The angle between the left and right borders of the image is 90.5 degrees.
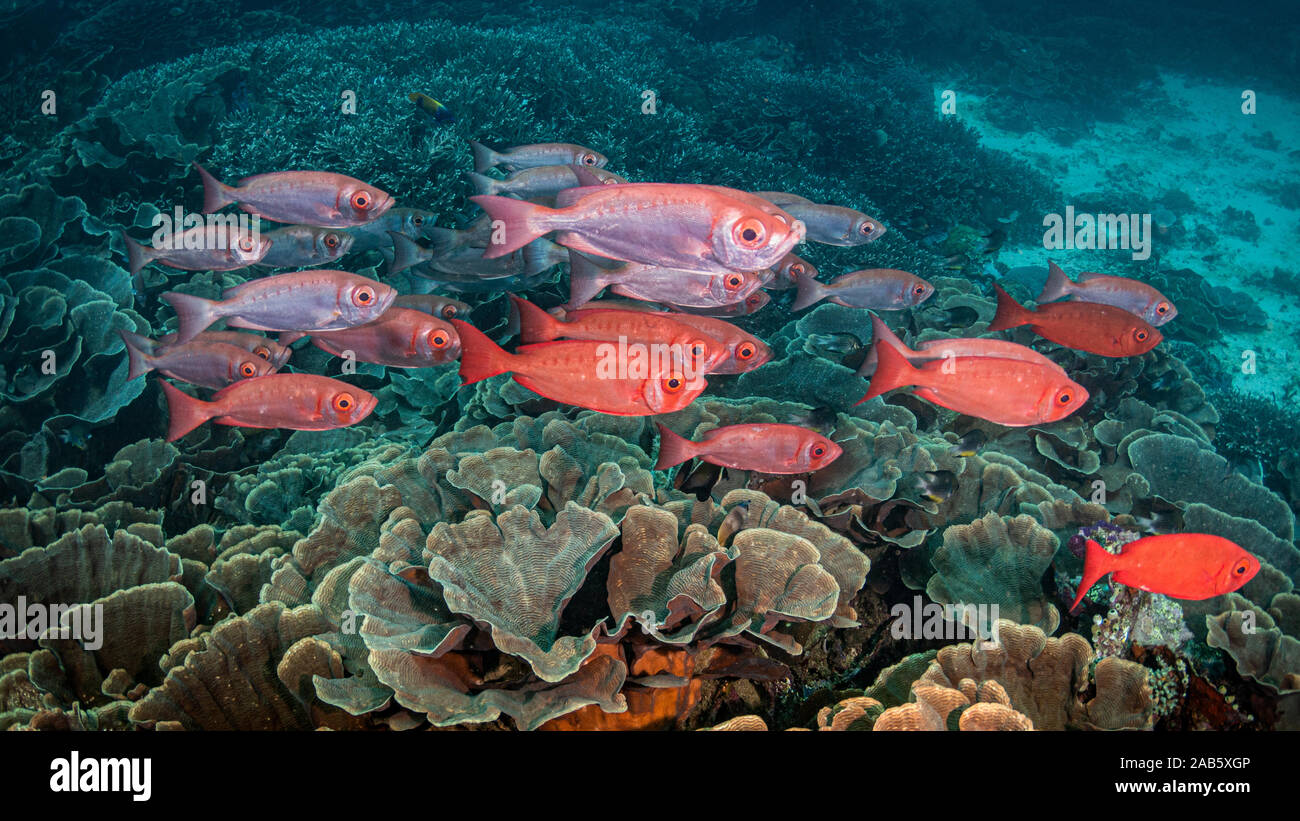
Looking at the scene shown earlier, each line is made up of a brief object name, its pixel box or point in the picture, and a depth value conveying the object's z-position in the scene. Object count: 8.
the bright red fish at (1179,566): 2.30
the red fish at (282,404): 3.04
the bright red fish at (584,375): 2.35
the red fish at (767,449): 2.71
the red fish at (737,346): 3.08
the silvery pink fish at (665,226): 2.33
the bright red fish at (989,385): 2.86
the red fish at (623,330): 2.73
